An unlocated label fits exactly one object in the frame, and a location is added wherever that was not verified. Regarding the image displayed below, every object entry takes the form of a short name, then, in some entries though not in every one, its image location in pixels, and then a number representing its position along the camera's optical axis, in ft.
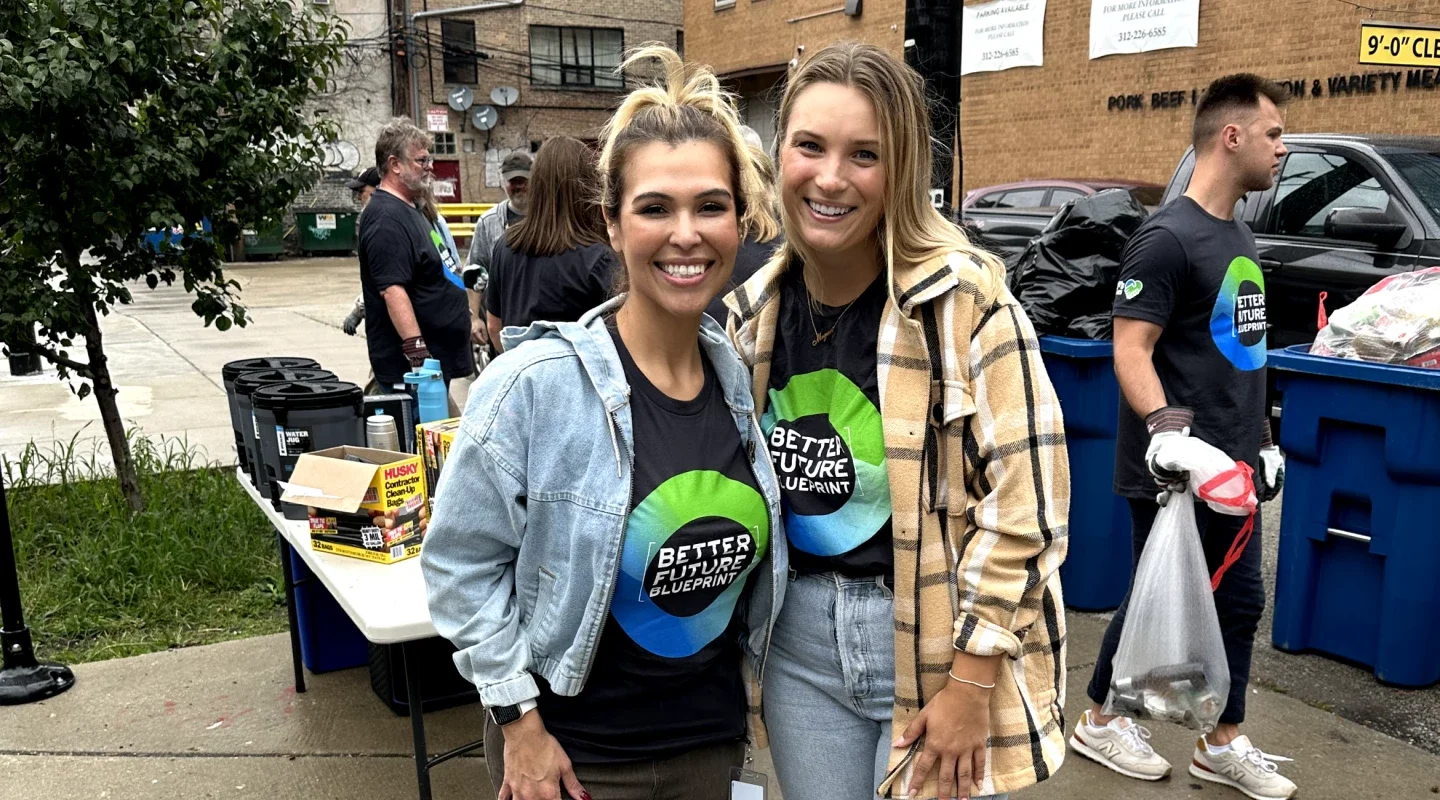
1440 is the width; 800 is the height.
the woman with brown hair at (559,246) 13.99
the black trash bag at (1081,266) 14.58
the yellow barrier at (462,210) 71.61
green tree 15.14
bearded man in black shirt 17.17
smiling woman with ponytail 5.71
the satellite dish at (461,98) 93.04
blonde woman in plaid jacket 5.86
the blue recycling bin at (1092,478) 14.65
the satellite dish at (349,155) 88.79
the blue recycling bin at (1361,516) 12.17
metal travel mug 11.12
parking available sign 52.26
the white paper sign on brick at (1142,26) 45.32
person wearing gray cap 22.27
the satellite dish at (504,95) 94.96
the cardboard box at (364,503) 9.71
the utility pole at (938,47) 14.38
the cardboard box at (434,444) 10.23
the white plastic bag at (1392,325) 12.21
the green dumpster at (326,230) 83.87
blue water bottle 12.64
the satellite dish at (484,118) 94.07
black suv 21.12
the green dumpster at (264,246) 80.24
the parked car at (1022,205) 37.00
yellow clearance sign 23.86
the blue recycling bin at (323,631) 13.43
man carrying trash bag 10.21
